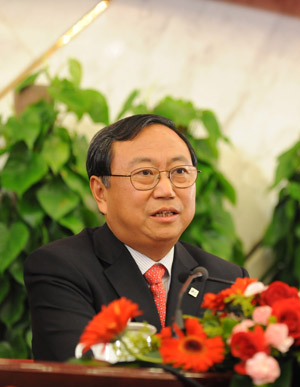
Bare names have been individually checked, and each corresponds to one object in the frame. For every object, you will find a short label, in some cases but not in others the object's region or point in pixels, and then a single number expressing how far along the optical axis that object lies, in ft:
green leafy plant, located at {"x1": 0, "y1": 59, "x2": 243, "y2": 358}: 12.13
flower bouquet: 8.43
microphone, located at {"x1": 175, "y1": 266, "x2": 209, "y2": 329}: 8.78
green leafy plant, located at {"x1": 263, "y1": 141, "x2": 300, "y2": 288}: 12.86
